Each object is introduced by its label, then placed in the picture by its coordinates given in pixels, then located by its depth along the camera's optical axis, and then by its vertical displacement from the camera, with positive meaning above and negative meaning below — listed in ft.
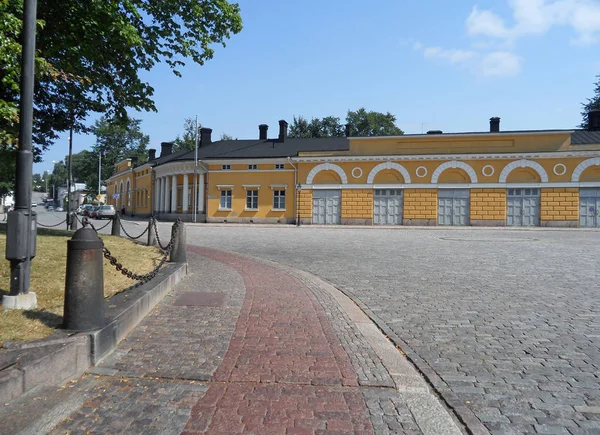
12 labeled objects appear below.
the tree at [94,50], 28.43 +12.98
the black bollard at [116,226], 49.39 -1.44
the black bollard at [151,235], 40.73 -1.95
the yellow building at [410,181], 108.47 +10.65
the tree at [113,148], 250.78 +39.31
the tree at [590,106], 170.68 +47.53
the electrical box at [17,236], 14.71 -0.83
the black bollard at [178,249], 29.35 -2.30
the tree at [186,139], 226.17 +41.10
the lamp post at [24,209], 14.84 +0.10
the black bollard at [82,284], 13.23 -2.20
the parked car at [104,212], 144.55 +0.59
